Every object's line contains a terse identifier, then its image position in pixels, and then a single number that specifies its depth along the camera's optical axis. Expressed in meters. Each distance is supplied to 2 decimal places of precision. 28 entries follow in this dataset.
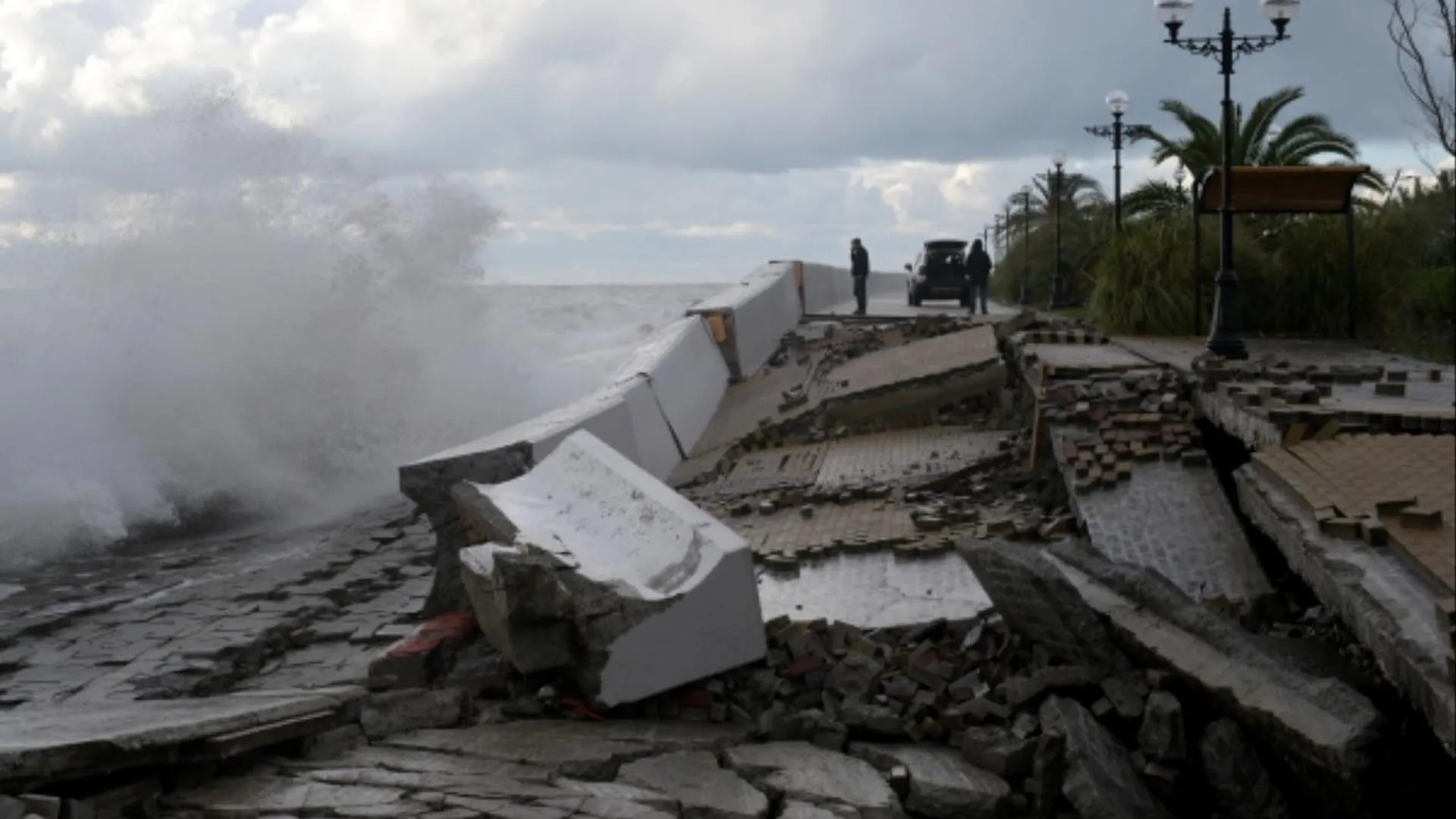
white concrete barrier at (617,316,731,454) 14.39
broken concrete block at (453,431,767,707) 6.46
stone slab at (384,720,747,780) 5.97
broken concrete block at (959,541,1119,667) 6.46
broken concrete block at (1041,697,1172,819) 5.56
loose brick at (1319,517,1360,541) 5.93
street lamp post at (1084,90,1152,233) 26.75
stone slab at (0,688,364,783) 5.37
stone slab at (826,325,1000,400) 15.33
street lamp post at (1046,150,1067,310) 31.86
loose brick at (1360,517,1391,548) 5.71
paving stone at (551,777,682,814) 5.56
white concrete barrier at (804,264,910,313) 33.38
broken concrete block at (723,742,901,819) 5.68
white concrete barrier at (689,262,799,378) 19.28
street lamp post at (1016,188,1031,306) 41.25
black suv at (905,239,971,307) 36.41
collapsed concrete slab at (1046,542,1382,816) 5.36
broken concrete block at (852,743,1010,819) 5.70
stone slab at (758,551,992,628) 7.71
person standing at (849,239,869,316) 31.39
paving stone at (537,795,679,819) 5.40
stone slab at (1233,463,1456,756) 4.64
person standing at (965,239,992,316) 32.97
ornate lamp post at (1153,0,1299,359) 12.95
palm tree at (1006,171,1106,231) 44.34
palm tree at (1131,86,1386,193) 27.42
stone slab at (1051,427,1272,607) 7.58
